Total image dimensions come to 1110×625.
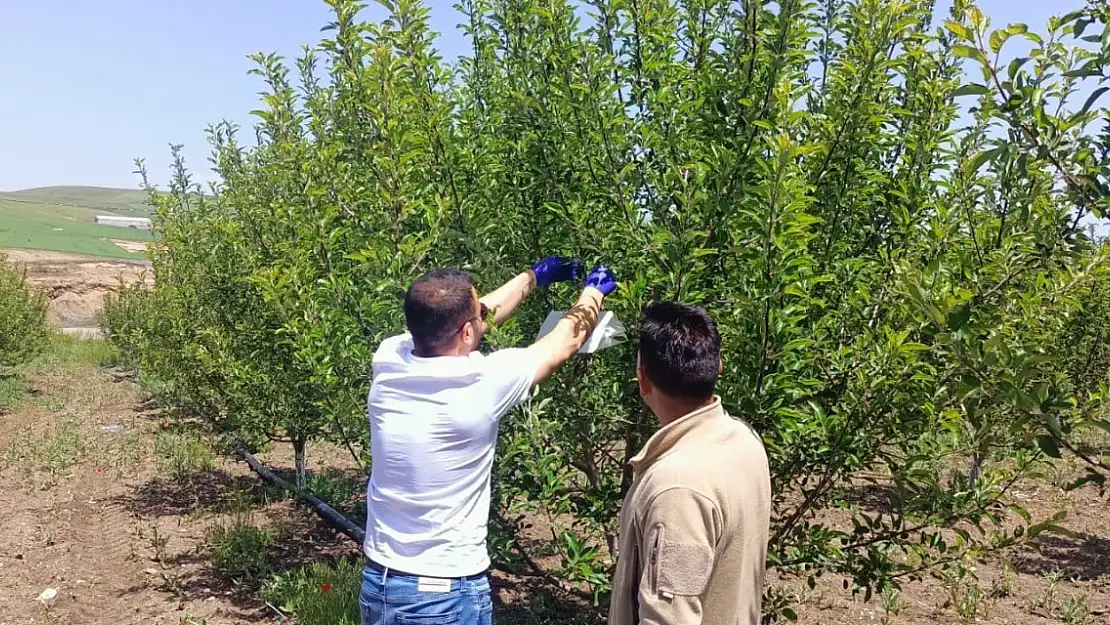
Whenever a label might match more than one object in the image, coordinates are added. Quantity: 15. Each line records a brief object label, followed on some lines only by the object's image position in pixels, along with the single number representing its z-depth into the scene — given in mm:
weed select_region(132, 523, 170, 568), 7518
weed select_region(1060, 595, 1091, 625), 6005
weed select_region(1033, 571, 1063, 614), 6383
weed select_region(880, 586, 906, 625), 5852
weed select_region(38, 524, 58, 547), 7886
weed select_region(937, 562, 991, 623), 5980
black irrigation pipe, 7284
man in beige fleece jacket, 1760
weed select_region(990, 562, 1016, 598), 6570
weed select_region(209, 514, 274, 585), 7051
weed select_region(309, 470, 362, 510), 7782
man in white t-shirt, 2635
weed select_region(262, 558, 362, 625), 5602
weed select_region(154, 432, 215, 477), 11125
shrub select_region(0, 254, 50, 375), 16719
